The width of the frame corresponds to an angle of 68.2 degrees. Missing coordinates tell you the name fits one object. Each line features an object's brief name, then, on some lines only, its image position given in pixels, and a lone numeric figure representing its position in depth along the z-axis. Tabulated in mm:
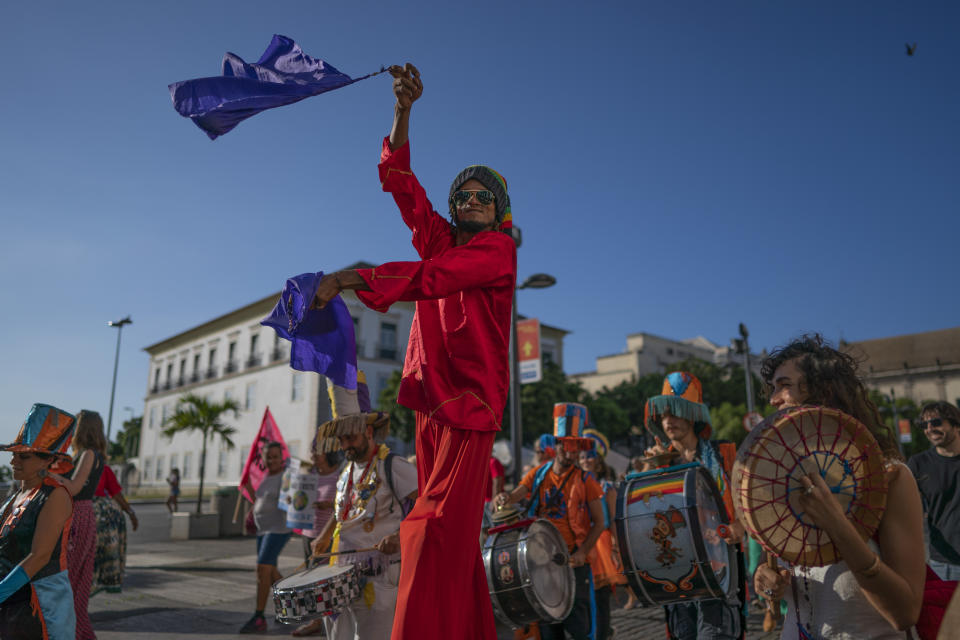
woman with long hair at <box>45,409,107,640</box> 6047
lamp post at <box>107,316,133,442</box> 38719
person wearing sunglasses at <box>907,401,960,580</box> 6164
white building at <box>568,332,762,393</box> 76562
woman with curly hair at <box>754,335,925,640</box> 2055
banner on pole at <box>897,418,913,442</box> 33391
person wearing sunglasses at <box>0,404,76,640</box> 3904
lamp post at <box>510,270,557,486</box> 13320
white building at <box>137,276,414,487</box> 46719
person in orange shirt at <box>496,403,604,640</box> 5918
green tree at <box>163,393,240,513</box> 27938
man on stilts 2561
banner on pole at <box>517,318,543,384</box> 14688
